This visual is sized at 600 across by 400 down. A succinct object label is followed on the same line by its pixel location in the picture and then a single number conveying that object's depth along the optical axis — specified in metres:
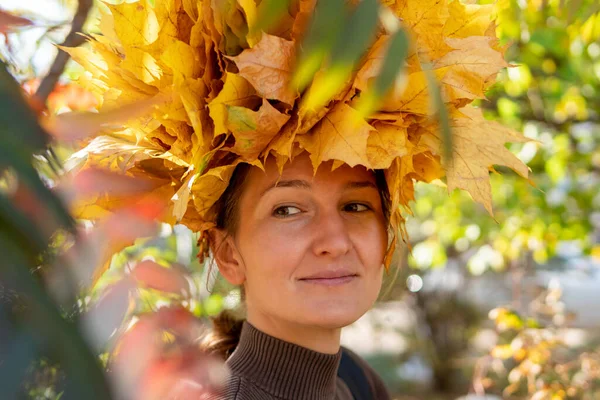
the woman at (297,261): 1.44
